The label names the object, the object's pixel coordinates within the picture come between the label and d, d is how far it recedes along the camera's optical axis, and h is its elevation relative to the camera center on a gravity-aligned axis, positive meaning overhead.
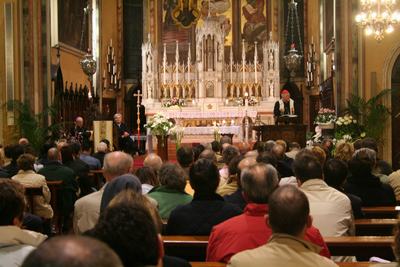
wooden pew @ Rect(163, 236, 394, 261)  4.18 -0.84
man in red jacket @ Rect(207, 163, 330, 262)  3.90 -0.67
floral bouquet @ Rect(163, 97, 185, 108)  22.25 +0.70
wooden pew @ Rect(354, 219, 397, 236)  5.03 -0.86
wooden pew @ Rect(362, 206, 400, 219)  5.75 -0.85
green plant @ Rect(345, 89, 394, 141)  15.14 +0.21
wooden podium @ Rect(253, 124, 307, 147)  13.59 -0.23
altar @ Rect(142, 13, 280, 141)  22.14 +1.43
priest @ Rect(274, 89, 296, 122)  14.61 +0.35
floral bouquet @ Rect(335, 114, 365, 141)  15.14 -0.17
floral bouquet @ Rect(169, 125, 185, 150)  15.35 -0.28
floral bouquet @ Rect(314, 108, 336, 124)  15.90 +0.11
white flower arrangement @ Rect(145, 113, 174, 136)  14.82 -0.06
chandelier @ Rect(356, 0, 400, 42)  12.85 +2.17
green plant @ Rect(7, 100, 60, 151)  14.84 -0.06
